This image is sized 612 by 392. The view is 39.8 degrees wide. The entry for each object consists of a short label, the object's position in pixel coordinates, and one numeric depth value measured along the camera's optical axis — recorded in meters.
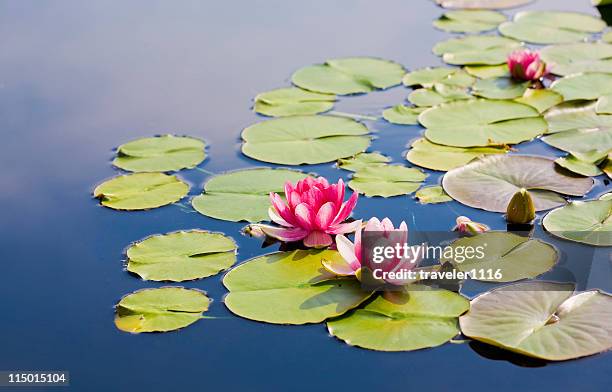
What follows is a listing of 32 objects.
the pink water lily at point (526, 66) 5.16
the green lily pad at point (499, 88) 5.01
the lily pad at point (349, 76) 5.26
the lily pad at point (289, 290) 3.00
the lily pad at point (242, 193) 3.75
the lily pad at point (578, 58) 5.36
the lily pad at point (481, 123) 4.43
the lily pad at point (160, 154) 4.28
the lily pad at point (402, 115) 4.75
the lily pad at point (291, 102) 4.89
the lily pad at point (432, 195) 3.84
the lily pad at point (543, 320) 2.78
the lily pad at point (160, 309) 3.01
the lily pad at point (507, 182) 3.80
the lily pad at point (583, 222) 3.43
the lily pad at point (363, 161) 4.19
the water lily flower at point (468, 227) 3.46
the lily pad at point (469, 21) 6.31
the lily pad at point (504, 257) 3.21
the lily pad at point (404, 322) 2.85
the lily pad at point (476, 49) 5.59
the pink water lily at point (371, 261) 3.09
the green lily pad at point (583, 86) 4.91
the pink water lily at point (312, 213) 3.38
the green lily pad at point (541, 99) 4.82
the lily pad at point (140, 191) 3.91
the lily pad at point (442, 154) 4.18
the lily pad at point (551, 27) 5.99
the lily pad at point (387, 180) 3.94
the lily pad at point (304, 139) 4.32
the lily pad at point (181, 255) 3.30
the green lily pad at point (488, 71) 5.35
